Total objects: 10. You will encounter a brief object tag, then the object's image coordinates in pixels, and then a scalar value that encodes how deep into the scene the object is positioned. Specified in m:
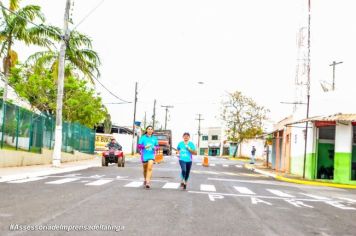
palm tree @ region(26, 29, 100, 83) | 32.47
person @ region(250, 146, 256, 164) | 52.53
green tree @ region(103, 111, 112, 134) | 78.81
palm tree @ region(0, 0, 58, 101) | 31.23
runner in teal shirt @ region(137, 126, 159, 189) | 16.33
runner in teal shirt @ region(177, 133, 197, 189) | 16.64
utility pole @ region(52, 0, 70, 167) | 28.31
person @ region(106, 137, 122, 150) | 33.09
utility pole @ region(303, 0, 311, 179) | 31.45
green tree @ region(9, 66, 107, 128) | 49.56
